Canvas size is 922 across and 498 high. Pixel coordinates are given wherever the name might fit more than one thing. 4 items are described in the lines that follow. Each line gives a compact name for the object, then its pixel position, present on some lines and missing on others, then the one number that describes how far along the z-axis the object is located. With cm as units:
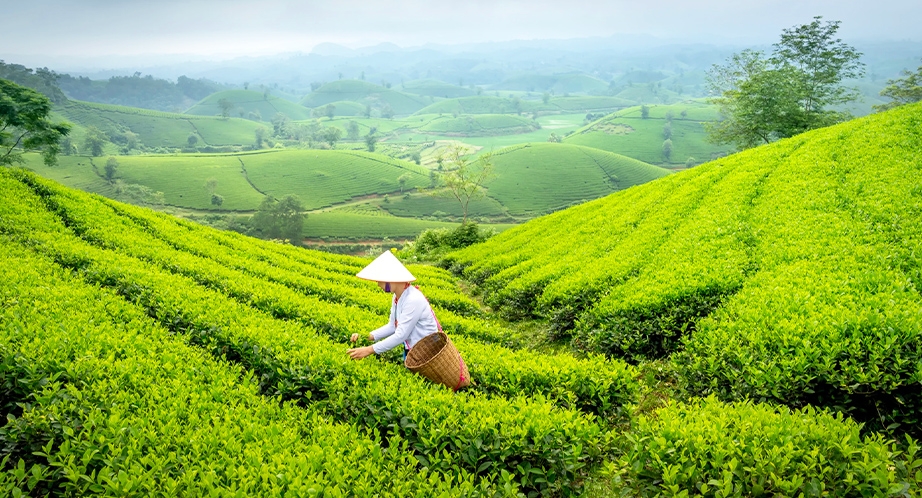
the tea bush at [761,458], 486
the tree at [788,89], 3834
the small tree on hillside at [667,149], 16612
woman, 738
